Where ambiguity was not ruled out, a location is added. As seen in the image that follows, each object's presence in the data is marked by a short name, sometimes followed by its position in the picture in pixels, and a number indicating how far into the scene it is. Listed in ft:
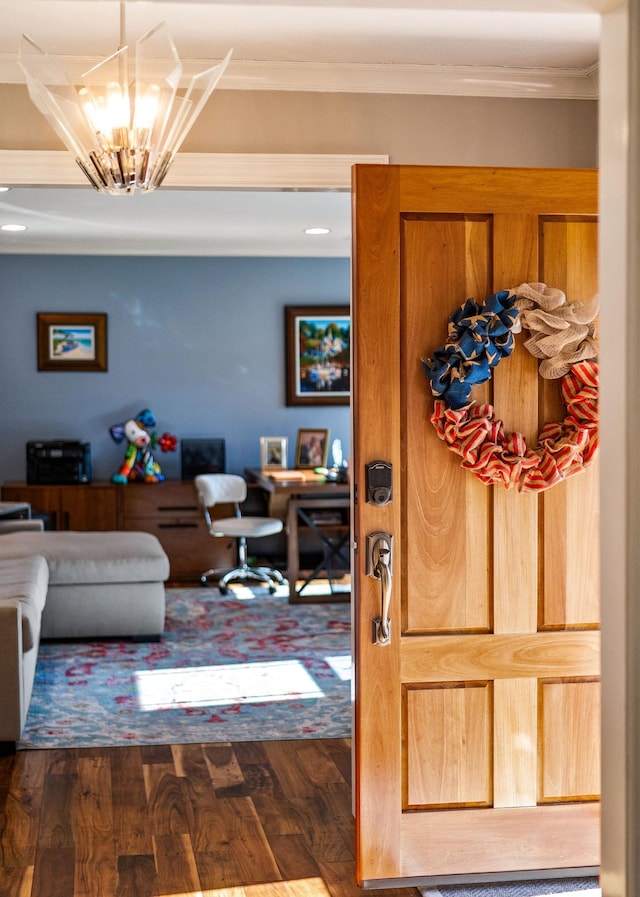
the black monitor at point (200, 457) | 25.86
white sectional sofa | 18.12
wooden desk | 21.88
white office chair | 22.75
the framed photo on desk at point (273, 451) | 26.05
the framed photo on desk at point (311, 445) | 26.30
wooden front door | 9.16
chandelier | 7.35
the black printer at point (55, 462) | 24.45
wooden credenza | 24.32
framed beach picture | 25.76
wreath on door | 9.04
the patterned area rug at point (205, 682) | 13.94
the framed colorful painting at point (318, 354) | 26.61
